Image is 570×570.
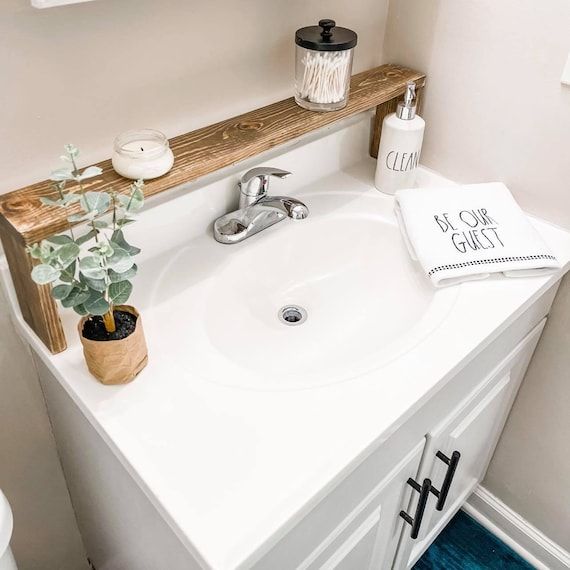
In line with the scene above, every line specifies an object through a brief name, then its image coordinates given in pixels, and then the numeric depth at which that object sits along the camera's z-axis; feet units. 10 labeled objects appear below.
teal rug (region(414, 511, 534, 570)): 4.78
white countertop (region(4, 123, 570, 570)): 2.05
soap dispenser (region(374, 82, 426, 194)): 3.50
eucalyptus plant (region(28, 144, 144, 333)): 2.08
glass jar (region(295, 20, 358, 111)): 2.99
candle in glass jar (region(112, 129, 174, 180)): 2.54
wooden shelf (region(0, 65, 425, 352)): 2.35
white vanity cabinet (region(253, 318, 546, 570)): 2.51
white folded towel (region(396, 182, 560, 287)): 3.10
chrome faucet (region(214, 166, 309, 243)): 3.22
